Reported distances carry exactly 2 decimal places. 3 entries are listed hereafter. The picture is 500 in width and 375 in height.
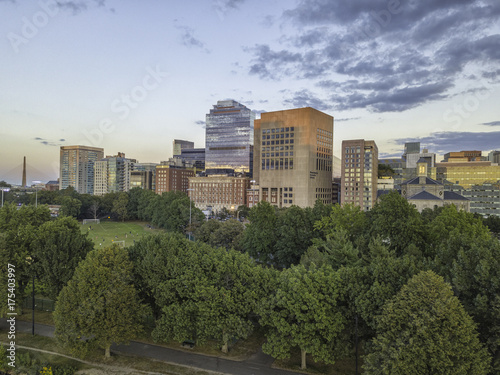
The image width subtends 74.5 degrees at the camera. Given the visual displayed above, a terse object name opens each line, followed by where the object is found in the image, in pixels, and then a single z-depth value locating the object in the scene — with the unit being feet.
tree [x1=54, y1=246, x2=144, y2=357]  94.53
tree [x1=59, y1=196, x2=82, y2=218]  427.33
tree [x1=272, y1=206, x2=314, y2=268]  191.42
